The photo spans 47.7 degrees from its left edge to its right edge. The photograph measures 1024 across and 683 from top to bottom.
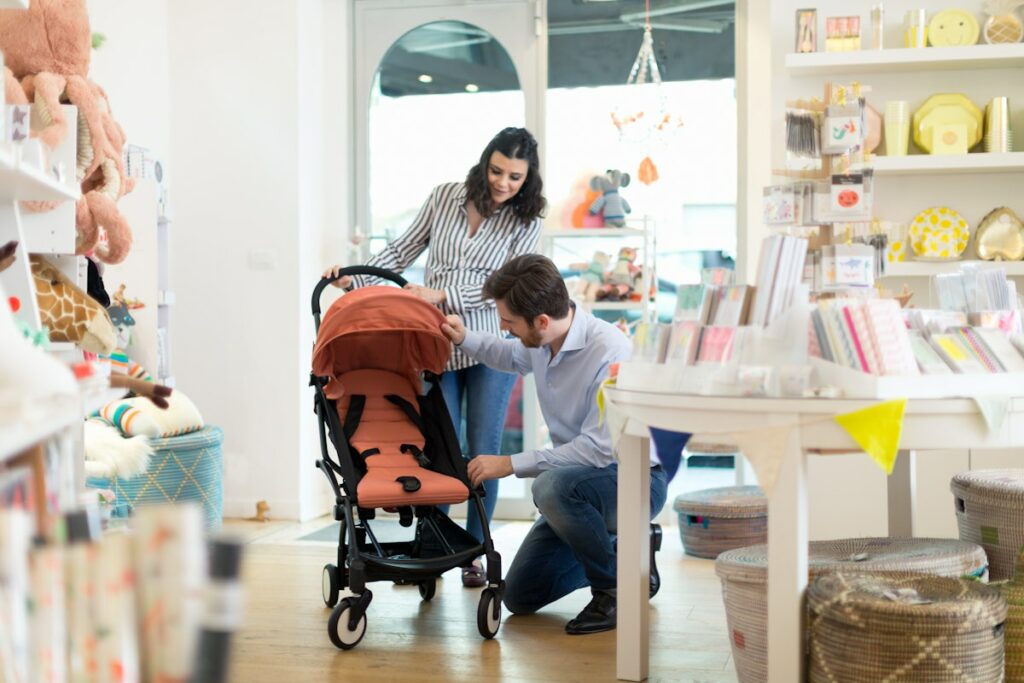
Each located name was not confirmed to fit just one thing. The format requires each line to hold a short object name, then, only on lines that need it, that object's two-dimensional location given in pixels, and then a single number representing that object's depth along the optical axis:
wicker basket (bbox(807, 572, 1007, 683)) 2.01
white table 1.96
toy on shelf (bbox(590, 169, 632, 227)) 4.80
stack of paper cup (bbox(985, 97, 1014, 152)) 3.93
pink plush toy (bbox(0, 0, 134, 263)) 2.72
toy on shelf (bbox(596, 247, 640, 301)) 4.76
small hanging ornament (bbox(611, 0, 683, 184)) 4.88
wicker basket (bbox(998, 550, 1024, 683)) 2.35
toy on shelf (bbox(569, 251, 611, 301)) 4.76
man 2.98
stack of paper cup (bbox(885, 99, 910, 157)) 3.99
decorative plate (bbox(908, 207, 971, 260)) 4.00
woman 3.49
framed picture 3.95
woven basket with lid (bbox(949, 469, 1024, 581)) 2.71
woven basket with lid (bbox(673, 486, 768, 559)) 4.02
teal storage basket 4.04
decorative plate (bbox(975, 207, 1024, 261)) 3.96
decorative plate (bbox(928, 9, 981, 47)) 3.95
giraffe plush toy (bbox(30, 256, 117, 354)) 2.42
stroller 2.86
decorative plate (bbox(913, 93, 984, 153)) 4.00
